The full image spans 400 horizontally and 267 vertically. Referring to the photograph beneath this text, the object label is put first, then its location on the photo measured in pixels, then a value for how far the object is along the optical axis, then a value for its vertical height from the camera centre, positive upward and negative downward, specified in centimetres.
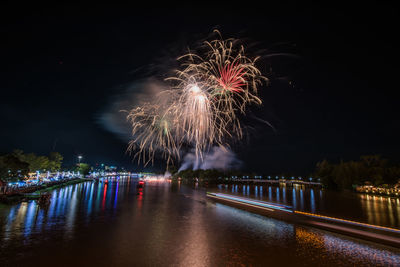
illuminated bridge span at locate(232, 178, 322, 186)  14638 -179
